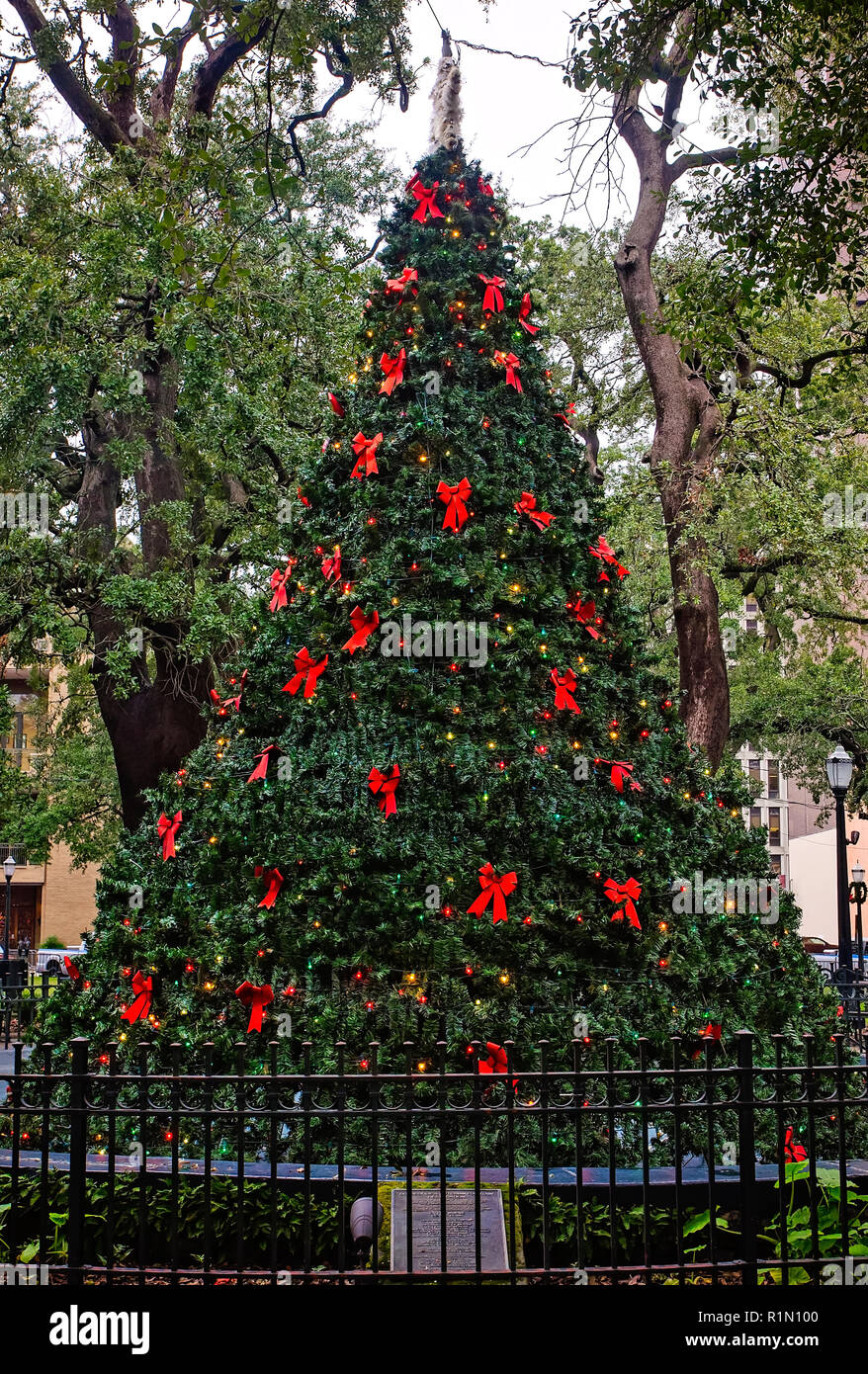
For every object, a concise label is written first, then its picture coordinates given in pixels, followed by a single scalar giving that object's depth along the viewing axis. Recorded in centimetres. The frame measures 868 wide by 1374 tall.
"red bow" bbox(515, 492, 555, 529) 720
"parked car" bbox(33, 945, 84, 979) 2833
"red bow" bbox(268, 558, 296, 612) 751
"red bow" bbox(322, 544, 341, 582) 717
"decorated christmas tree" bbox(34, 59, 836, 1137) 643
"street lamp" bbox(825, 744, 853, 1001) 1508
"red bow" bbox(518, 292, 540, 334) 774
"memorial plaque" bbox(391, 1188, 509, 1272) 468
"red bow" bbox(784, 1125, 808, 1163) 586
